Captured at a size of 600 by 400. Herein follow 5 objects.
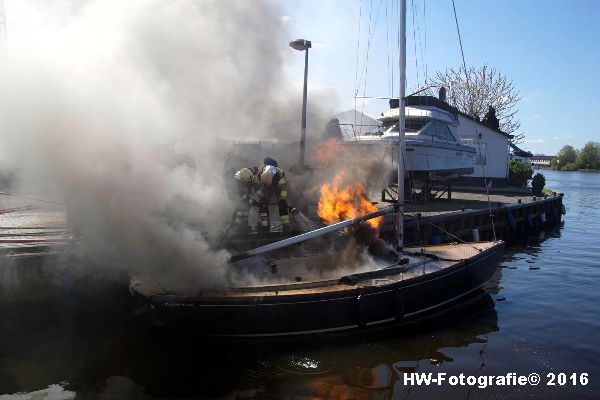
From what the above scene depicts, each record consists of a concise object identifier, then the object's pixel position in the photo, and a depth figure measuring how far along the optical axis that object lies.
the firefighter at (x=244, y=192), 9.64
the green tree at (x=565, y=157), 114.38
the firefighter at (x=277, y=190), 9.91
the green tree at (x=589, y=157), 107.00
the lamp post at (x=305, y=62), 12.47
